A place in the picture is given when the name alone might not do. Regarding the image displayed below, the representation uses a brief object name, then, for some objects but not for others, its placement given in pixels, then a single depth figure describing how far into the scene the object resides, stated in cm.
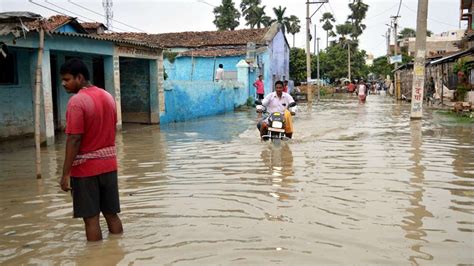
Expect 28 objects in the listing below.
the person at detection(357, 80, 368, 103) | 2888
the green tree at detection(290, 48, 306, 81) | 4850
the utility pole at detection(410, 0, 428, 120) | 1638
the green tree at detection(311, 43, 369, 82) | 6475
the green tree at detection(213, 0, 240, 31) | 6059
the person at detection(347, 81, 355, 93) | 4684
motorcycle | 1052
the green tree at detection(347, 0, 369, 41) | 7206
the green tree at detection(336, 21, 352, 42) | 7282
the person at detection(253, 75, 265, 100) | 2292
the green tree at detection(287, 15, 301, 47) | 7503
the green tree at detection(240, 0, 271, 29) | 6562
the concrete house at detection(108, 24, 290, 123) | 2680
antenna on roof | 3359
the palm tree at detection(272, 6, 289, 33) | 5703
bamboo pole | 762
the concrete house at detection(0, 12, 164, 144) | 1220
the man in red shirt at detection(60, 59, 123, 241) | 404
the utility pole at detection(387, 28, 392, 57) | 5833
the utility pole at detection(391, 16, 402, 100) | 3420
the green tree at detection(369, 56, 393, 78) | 5180
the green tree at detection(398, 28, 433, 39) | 8856
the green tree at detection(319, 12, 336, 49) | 8046
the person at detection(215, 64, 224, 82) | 2580
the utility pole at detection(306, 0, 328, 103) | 3170
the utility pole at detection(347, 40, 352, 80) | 6034
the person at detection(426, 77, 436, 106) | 2795
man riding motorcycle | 1076
